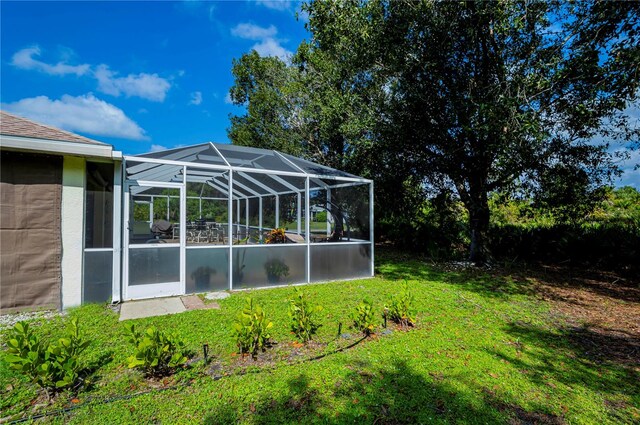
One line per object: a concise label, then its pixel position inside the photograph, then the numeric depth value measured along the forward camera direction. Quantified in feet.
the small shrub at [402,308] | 15.11
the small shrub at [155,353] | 9.71
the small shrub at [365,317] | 13.78
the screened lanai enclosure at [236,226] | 20.01
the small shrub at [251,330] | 11.43
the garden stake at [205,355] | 11.01
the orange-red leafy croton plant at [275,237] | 25.54
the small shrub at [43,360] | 8.61
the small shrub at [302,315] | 13.34
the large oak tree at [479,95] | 20.11
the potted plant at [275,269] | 23.17
